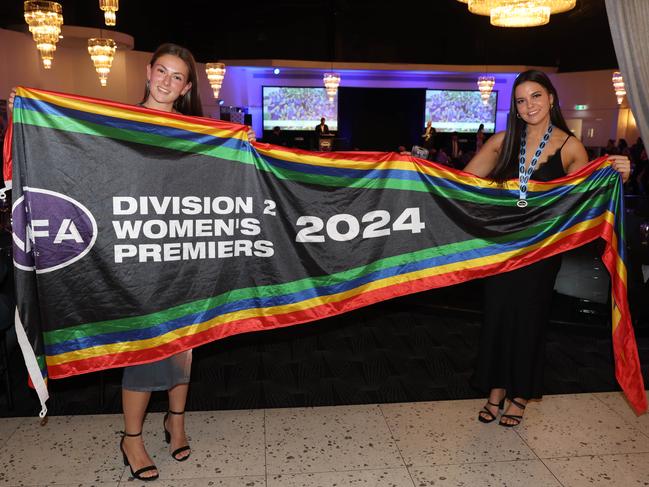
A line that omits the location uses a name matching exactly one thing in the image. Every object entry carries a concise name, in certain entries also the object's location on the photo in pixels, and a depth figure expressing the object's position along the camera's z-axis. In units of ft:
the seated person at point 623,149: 37.58
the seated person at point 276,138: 47.87
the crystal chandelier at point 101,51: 31.76
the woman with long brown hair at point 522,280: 8.84
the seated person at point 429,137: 40.61
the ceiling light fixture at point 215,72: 43.73
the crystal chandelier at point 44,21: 24.21
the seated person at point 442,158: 32.58
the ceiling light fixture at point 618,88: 41.95
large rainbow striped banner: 7.07
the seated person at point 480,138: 42.20
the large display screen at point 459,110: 57.57
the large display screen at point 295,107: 55.77
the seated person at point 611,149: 37.26
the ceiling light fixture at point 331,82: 48.03
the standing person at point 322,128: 46.37
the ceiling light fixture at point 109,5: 23.02
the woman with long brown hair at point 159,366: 7.48
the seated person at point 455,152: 33.64
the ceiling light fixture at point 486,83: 48.99
